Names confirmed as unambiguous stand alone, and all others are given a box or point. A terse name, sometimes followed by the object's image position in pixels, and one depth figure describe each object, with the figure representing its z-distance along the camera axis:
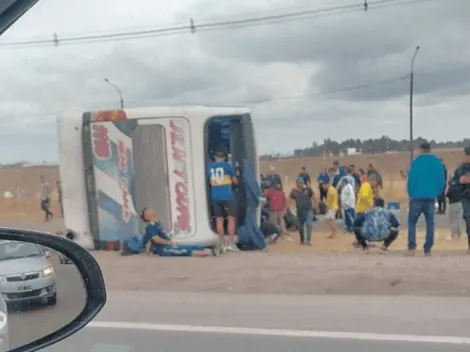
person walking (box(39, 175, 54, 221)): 22.03
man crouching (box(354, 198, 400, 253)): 11.38
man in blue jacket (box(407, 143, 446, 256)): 10.34
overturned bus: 11.37
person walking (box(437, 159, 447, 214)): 20.20
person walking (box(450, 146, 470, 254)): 10.50
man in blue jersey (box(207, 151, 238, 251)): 11.51
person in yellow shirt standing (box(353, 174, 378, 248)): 13.38
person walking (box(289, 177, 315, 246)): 14.23
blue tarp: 12.12
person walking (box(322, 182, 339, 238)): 15.76
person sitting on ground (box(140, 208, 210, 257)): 11.27
